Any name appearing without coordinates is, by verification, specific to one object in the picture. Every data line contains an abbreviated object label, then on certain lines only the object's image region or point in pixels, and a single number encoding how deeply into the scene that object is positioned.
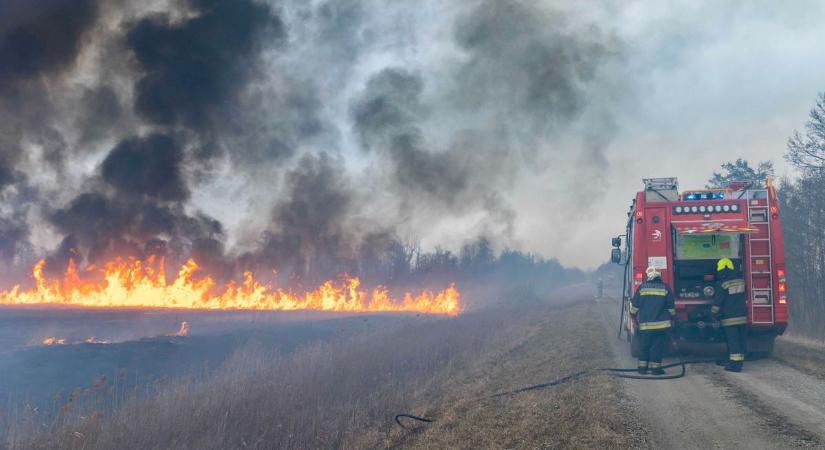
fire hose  9.73
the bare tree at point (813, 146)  22.61
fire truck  11.80
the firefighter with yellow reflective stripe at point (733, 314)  10.68
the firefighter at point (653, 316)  10.52
